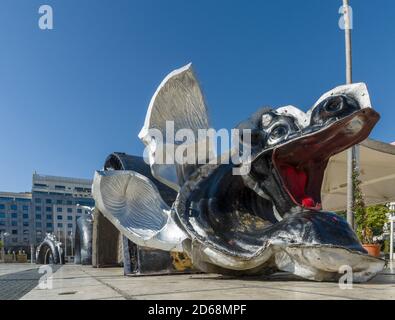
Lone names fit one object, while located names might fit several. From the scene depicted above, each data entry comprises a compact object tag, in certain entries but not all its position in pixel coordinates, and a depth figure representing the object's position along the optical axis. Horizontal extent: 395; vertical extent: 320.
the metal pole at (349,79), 11.45
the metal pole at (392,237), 19.53
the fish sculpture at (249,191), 5.66
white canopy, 13.62
